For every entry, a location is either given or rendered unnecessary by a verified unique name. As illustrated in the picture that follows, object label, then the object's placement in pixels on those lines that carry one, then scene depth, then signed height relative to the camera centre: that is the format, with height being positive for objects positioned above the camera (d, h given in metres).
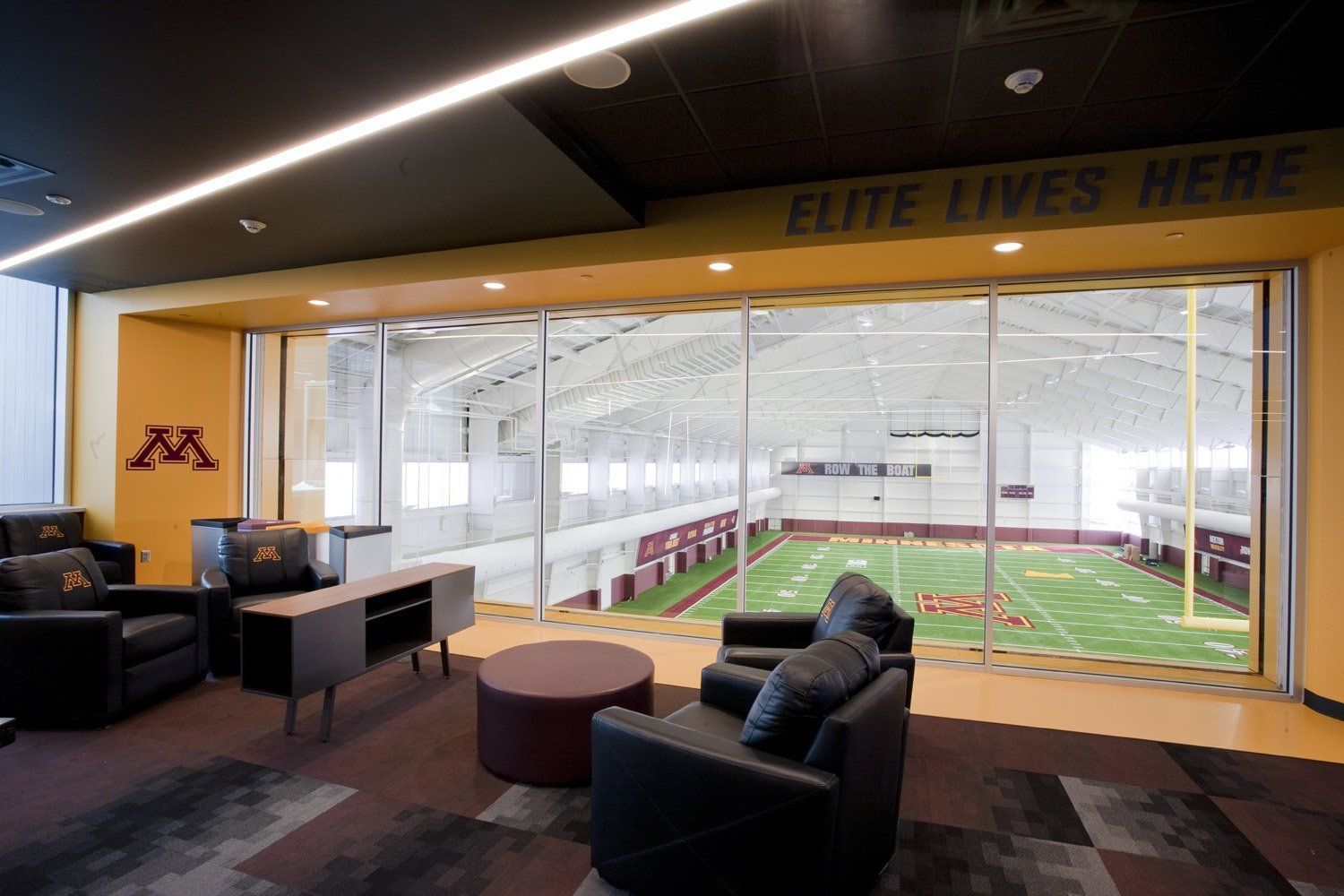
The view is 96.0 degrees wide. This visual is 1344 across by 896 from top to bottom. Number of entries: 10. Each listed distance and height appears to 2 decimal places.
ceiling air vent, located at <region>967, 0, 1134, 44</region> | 2.11 +1.58
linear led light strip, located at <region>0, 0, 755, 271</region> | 1.97 +1.41
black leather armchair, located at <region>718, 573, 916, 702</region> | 2.72 -0.79
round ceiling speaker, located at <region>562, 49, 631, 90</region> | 2.30 +1.50
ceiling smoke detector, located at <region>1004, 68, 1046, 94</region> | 2.49 +1.58
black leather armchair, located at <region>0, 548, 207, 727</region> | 3.05 -1.08
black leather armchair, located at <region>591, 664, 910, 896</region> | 1.59 -1.00
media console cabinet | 2.84 -0.96
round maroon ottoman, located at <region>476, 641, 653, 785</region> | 2.57 -1.13
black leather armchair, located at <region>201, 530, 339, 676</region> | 3.84 -0.92
